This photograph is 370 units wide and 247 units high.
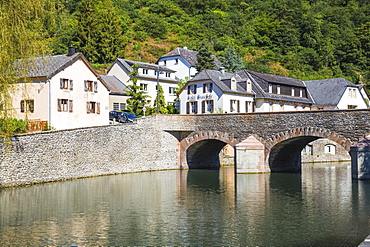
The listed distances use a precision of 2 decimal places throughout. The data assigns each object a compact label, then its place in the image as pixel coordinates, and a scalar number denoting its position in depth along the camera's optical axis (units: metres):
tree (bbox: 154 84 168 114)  56.90
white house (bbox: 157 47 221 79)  75.19
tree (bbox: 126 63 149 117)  51.59
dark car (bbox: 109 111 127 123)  49.47
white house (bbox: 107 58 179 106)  64.31
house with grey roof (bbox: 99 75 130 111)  56.75
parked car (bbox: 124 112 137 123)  49.35
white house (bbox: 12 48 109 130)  41.19
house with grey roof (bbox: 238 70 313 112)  56.94
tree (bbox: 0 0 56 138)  21.11
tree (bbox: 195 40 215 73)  66.94
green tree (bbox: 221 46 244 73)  72.94
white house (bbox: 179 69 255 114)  53.19
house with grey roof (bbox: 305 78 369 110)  62.91
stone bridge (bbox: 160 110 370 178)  35.22
